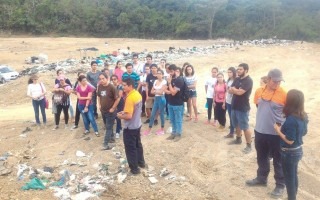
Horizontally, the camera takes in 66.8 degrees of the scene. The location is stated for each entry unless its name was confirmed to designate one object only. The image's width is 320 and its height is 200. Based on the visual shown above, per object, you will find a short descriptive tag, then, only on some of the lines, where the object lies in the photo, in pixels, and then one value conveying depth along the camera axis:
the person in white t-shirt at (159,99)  5.35
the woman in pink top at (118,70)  6.22
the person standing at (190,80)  5.90
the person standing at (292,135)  3.26
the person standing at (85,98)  5.53
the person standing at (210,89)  6.01
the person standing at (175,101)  5.13
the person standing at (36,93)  6.21
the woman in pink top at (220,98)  5.63
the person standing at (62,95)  6.01
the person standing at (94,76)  6.09
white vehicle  12.89
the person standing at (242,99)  4.53
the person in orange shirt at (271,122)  3.64
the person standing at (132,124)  4.16
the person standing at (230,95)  5.26
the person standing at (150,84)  5.65
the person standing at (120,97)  5.21
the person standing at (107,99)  5.03
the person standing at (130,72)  5.47
